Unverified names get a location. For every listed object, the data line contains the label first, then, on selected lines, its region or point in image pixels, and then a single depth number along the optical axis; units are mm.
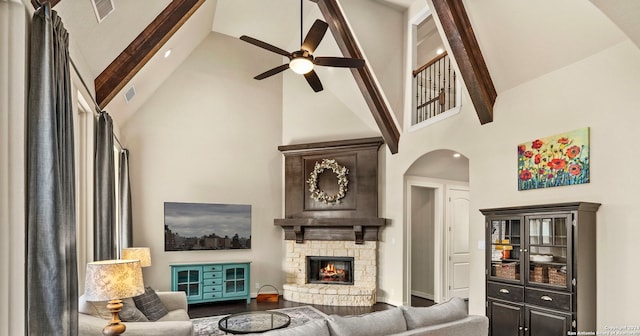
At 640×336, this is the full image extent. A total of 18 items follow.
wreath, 7387
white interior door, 7656
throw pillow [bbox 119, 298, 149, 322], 3488
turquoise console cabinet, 6648
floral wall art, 4012
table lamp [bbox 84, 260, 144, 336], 2658
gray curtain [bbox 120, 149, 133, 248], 6059
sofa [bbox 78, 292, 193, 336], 3039
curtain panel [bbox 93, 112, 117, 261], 3900
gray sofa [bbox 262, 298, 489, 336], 2527
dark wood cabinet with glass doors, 3705
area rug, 5232
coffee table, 4273
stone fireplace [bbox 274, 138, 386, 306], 7098
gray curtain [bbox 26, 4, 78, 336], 2023
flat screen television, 6973
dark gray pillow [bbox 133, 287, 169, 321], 4035
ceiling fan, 4805
